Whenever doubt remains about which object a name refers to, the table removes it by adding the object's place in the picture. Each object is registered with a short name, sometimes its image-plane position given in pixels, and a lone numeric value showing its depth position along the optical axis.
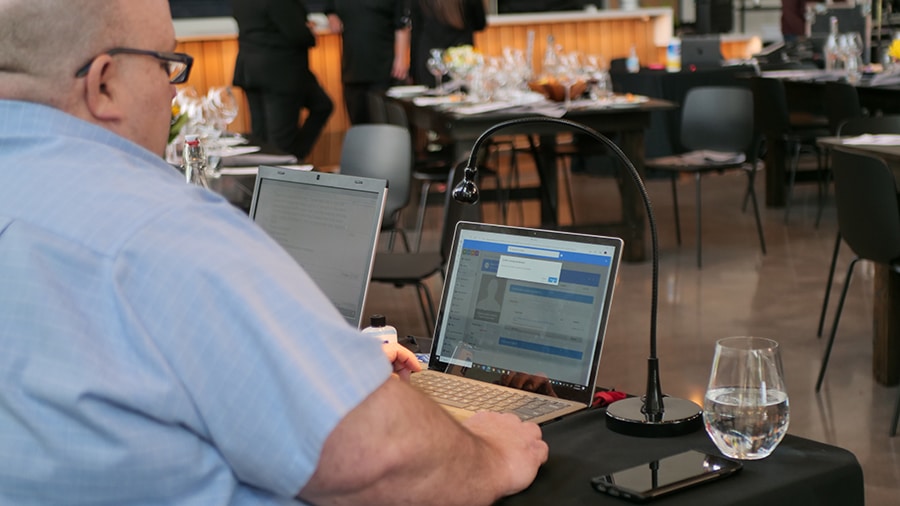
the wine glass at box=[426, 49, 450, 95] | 7.06
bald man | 1.08
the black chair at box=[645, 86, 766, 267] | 5.95
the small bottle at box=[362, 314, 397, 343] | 1.89
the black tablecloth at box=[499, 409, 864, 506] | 1.34
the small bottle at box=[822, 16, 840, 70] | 7.11
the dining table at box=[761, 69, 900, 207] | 7.09
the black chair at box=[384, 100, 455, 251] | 5.90
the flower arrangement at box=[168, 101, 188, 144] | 3.69
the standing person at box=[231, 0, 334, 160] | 7.14
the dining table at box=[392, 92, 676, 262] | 5.59
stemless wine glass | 1.42
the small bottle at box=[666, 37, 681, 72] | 9.12
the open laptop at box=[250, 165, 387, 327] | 1.98
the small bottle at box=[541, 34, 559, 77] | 6.31
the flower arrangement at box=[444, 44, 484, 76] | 6.73
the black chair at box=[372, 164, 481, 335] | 3.81
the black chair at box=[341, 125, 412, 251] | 4.64
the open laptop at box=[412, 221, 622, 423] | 1.67
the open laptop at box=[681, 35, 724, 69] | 8.67
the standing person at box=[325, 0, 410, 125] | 7.87
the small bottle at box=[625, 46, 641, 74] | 8.38
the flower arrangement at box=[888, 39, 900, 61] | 6.69
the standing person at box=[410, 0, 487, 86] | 7.68
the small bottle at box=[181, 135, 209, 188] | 2.86
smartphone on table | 1.32
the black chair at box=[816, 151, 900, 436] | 3.50
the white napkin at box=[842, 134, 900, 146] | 4.06
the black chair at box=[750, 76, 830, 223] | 6.87
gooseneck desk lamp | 1.54
